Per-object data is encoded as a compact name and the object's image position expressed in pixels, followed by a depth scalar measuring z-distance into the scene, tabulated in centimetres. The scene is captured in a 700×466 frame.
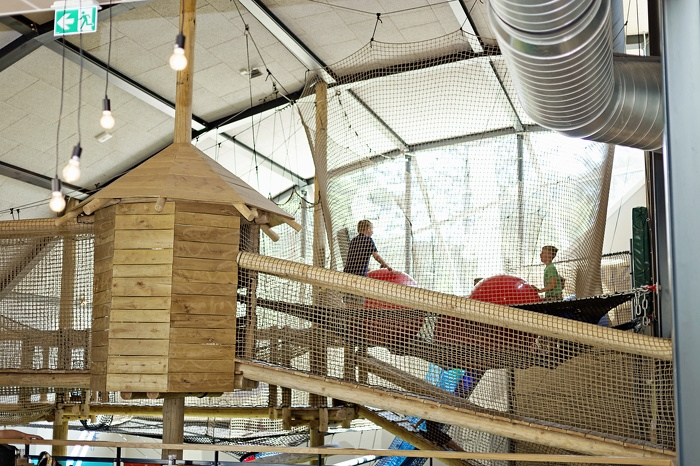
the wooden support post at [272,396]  756
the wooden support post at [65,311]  560
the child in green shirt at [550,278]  632
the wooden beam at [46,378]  544
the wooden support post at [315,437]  840
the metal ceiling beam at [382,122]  810
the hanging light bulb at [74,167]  468
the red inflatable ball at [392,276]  664
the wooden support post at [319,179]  729
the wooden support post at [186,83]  566
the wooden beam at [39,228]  553
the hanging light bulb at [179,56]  434
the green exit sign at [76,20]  559
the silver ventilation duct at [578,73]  324
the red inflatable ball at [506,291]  600
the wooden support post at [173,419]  549
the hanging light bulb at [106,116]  479
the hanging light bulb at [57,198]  482
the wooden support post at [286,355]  527
